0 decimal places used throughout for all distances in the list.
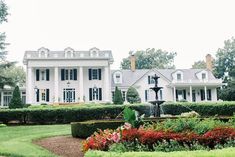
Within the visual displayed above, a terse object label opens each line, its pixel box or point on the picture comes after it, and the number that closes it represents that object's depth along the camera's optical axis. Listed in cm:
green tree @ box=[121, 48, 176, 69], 7731
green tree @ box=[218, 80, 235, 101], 5381
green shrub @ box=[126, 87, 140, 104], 4642
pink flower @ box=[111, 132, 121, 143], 995
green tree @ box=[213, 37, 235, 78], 6106
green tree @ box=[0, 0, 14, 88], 3155
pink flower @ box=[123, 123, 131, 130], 1052
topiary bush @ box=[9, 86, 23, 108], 3605
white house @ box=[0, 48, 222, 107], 4669
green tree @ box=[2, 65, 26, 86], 7406
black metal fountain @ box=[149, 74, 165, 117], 2039
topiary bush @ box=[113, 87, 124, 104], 3962
